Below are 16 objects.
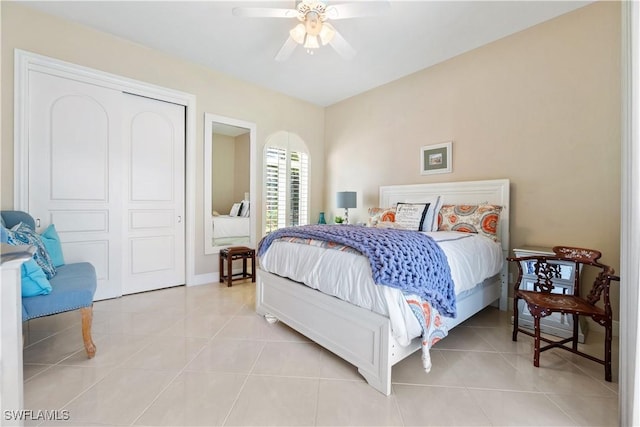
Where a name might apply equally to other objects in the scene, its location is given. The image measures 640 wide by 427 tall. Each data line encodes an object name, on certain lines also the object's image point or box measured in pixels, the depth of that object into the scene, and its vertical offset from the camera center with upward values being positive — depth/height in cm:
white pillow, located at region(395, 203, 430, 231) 273 -6
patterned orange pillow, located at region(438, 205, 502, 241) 251 -8
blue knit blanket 142 -30
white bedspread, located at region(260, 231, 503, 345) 143 -43
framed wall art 310 +65
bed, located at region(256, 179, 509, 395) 146 -74
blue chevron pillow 179 -25
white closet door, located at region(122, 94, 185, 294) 293 +17
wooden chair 156 -61
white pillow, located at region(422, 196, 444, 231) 270 -3
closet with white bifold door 243 +34
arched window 405 +47
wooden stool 333 -67
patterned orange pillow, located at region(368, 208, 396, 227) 308 -7
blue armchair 154 -57
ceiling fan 196 +153
